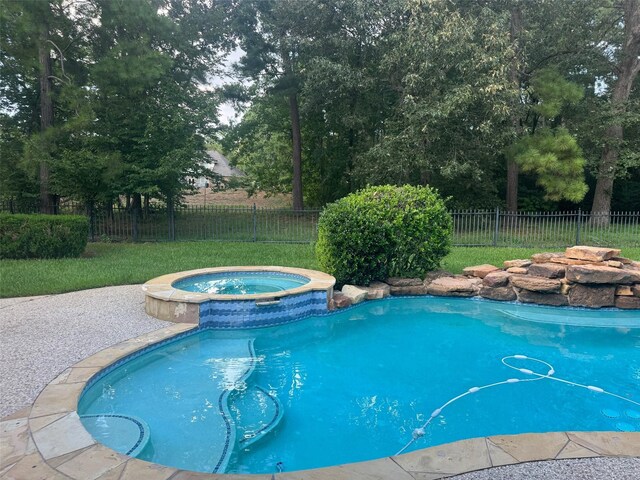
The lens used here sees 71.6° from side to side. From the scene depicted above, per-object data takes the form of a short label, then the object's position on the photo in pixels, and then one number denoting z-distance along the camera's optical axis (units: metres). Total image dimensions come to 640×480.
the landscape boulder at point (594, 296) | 7.27
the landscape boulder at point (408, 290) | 8.02
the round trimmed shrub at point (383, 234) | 7.73
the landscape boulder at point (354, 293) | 7.38
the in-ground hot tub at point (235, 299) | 5.83
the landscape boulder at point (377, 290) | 7.75
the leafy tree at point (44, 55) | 10.81
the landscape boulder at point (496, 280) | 7.82
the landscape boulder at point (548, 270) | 7.50
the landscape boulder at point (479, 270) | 8.34
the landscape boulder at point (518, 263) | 8.07
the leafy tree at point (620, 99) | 15.93
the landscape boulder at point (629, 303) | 7.20
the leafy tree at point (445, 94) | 13.95
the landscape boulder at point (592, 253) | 7.39
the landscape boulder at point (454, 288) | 7.95
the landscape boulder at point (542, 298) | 7.47
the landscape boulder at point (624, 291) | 7.23
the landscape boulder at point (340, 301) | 7.07
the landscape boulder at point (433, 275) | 8.25
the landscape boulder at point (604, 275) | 7.09
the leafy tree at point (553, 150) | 15.29
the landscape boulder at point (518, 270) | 7.87
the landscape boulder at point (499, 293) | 7.78
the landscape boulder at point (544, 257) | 7.87
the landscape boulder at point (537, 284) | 7.43
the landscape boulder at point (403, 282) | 8.05
